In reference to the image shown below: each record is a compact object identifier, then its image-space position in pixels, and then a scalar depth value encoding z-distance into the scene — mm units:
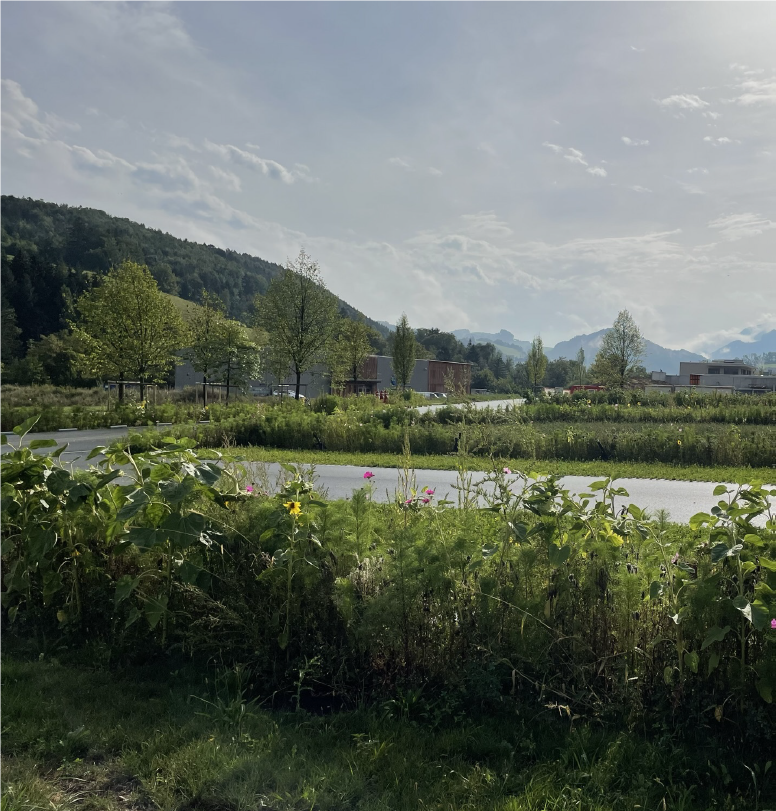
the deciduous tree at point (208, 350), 29984
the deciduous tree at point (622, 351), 47188
